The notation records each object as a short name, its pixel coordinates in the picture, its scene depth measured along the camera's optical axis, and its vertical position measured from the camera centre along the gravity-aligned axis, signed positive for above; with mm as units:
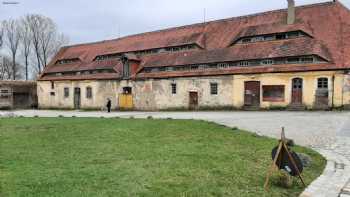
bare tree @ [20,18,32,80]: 57438 +9571
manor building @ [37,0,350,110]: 24828 +2540
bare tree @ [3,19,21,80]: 57344 +9223
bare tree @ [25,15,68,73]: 57656 +9678
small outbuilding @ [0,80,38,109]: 43125 -281
